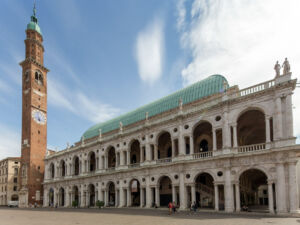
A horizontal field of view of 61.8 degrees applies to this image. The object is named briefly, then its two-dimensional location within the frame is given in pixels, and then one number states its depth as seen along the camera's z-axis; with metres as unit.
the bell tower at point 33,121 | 55.97
